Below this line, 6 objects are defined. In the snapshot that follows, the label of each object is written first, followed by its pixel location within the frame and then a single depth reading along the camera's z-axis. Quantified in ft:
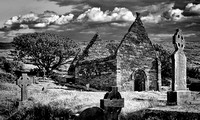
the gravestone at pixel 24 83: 55.26
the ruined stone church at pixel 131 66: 91.20
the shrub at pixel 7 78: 87.00
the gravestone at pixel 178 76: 44.04
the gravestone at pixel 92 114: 29.76
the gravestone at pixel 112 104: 31.76
